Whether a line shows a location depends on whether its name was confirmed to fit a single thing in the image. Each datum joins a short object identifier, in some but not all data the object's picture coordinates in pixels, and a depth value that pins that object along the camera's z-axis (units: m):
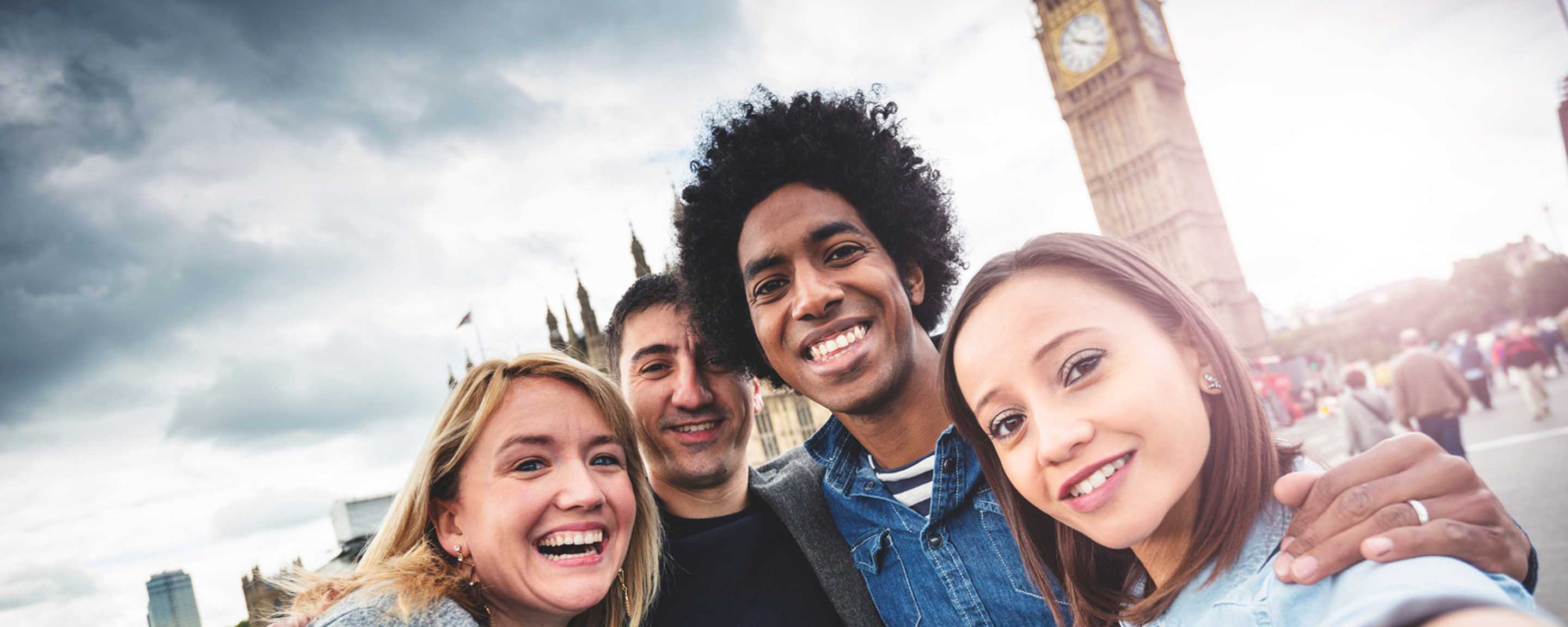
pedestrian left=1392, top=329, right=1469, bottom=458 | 6.33
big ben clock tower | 37.75
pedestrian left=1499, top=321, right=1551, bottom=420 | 8.89
